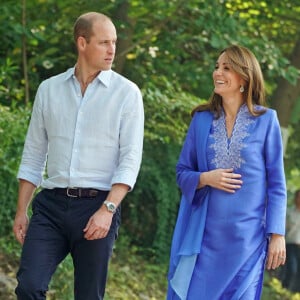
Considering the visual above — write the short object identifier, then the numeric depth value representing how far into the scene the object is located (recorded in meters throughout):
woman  7.60
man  7.27
